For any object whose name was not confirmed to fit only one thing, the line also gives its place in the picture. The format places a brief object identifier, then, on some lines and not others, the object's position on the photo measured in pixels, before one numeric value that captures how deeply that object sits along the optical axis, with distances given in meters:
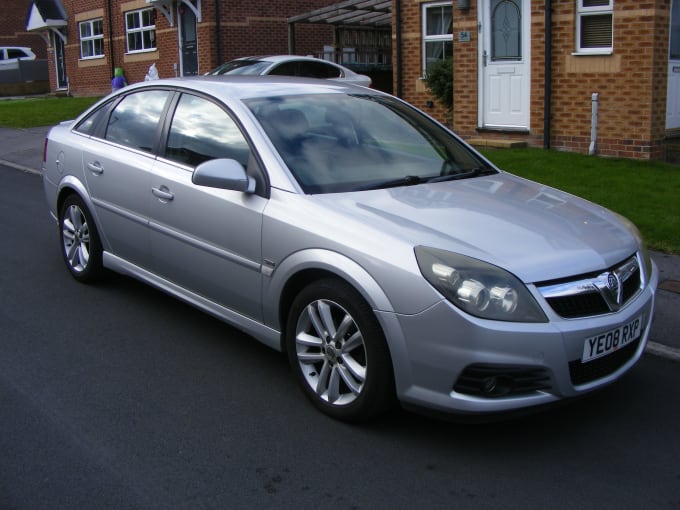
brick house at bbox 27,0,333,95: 22.86
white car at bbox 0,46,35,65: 39.50
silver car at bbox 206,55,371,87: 16.67
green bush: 14.48
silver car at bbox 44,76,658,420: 3.69
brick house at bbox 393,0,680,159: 11.21
